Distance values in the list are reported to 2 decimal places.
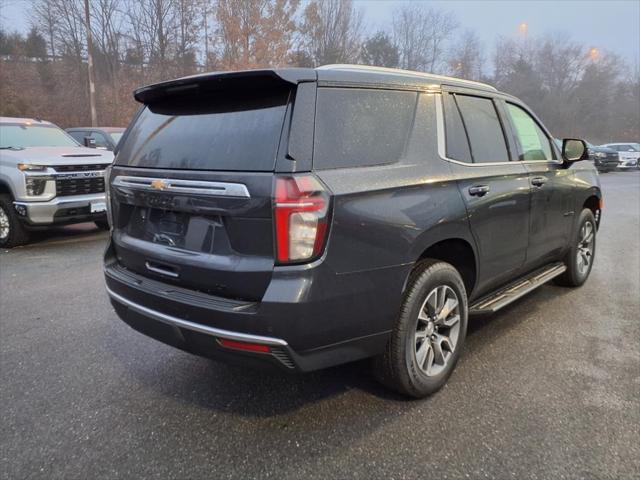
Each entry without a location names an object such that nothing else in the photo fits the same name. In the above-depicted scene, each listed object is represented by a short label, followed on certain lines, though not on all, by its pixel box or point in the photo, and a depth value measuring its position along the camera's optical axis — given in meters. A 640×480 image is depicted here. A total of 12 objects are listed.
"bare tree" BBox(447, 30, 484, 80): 52.06
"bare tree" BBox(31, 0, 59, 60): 28.83
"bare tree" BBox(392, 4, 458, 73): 48.25
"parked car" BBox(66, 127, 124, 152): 11.59
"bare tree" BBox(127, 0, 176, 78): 28.69
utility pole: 18.64
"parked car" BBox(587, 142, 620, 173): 25.33
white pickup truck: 7.03
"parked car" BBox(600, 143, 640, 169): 27.00
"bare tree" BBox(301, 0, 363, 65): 37.03
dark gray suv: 2.25
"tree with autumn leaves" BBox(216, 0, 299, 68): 25.92
